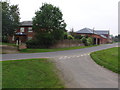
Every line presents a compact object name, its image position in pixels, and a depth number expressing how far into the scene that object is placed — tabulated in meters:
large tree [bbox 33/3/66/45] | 21.00
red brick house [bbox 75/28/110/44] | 41.23
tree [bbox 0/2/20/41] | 16.22
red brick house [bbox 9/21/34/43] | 30.25
